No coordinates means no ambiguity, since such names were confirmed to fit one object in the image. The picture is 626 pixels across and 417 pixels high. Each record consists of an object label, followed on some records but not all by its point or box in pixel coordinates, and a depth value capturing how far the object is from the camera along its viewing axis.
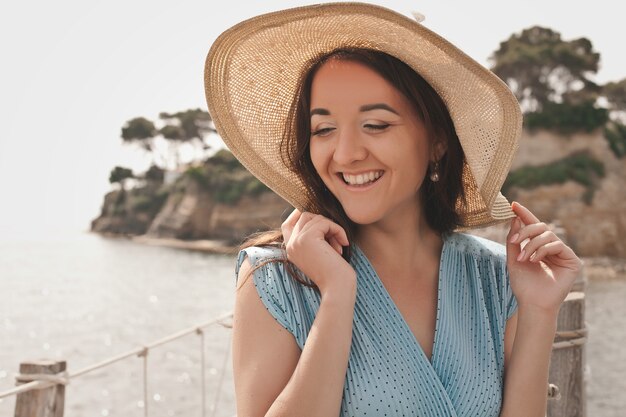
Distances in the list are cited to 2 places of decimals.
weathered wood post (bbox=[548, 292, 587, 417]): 2.92
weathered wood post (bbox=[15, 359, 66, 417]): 3.01
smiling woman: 1.62
